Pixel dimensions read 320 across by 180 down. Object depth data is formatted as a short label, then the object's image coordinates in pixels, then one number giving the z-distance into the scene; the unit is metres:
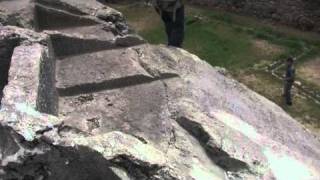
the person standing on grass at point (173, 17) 4.11
